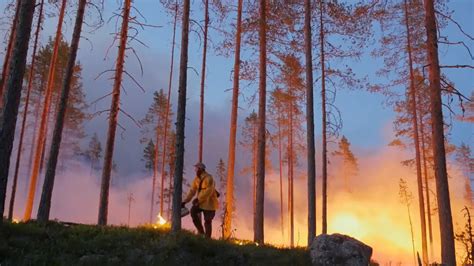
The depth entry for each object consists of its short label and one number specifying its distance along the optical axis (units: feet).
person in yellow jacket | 39.06
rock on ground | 34.06
